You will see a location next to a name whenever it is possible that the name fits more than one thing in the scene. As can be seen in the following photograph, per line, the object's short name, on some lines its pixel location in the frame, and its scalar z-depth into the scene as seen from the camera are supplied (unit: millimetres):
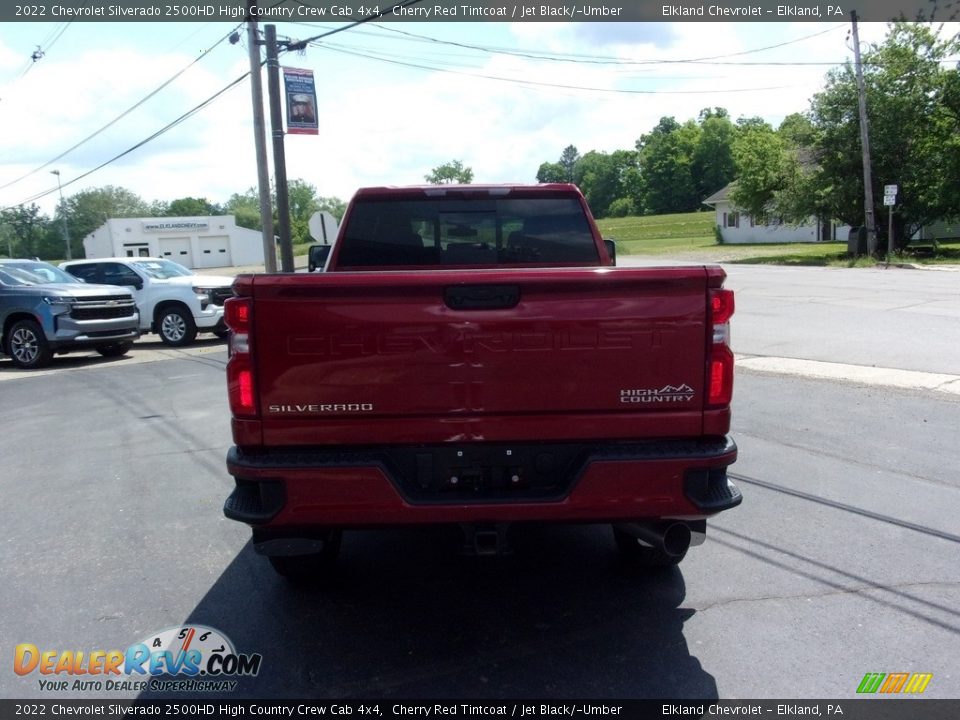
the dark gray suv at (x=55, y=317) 13492
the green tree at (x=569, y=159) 160125
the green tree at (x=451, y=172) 65794
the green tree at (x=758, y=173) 42875
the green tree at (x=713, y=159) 116750
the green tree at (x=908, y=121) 32844
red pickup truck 3203
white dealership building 73750
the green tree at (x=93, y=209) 105875
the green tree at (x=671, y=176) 118250
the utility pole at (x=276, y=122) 18078
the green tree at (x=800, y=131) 35719
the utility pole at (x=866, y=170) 30969
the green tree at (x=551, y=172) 139000
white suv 15961
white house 54156
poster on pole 18750
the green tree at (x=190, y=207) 138500
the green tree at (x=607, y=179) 133125
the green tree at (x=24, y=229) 104375
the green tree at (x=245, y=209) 125250
